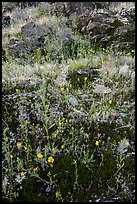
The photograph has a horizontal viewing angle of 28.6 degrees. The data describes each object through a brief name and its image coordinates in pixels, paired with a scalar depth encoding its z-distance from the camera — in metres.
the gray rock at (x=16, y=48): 8.11
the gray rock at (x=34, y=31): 9.09
